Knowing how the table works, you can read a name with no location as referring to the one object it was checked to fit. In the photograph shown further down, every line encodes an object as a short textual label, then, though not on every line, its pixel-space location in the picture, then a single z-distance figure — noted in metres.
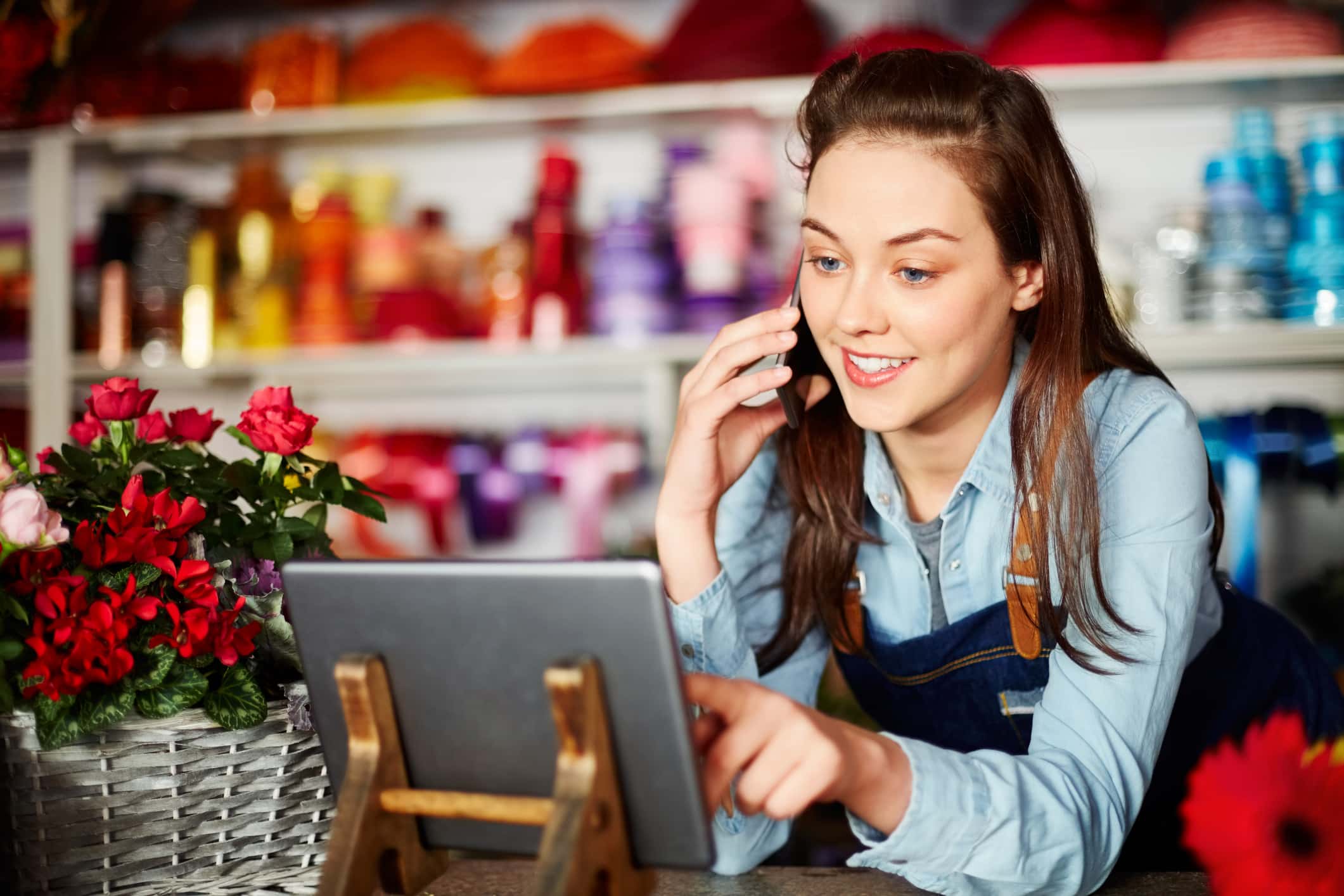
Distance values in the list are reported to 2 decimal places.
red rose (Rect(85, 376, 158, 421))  0.82
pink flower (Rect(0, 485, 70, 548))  0.69
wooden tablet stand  0.58
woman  0.85
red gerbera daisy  0.51
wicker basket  0.72
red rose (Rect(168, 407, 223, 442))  0.87
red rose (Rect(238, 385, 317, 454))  0.82
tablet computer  0.59
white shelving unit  1.93
